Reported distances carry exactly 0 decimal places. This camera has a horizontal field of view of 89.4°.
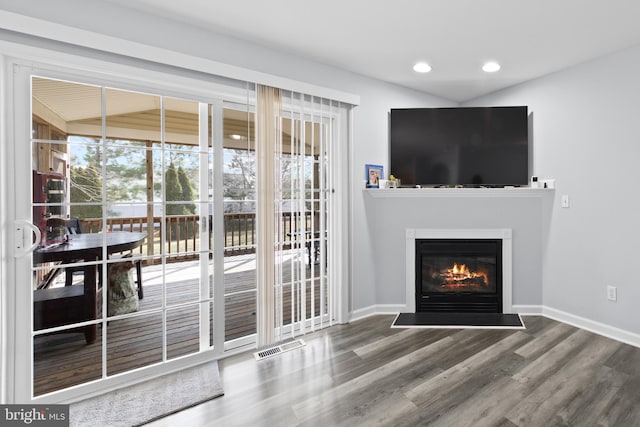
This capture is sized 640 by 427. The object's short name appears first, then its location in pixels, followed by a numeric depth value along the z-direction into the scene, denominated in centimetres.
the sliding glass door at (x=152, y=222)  194
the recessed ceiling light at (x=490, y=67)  299
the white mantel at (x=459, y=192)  326
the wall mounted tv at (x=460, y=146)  334
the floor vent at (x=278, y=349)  257
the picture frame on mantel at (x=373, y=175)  333
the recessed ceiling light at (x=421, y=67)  300
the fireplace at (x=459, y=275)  346
